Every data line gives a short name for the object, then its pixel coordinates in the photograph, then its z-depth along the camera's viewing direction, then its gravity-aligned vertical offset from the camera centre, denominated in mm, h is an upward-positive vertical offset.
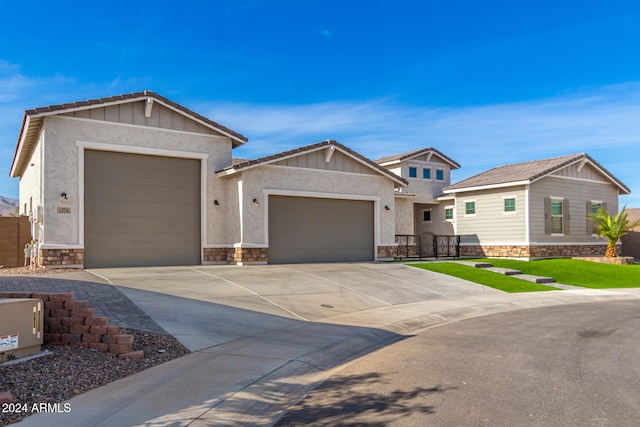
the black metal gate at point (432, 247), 27516 -1038
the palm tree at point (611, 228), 27656 -23
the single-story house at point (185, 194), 17250 +1324
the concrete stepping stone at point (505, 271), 22125 -1826
